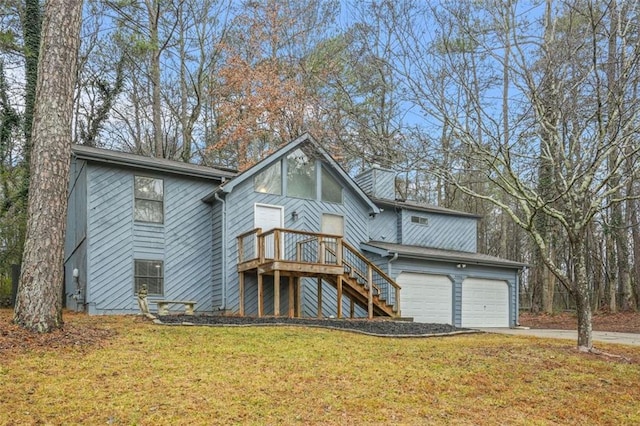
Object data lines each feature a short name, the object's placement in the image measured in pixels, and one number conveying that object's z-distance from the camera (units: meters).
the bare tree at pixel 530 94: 8.25
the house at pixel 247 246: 12.74
